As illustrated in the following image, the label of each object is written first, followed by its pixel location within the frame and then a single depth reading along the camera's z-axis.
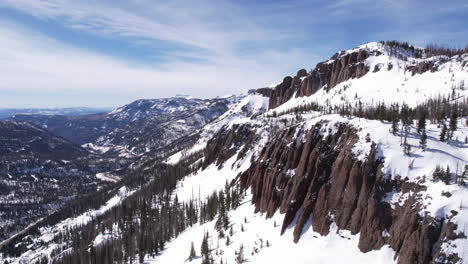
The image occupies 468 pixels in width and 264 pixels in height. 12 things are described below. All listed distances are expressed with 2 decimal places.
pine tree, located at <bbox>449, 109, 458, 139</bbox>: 62.92
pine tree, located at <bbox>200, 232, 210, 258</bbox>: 70.54
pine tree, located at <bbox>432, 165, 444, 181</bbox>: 47.17
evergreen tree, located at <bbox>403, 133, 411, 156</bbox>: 54.59
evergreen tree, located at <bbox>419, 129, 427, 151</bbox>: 55.34
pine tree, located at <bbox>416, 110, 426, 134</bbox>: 62.47
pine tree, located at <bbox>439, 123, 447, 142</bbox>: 60.12
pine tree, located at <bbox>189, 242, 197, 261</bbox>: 77.36
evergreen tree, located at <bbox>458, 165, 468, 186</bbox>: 44.91
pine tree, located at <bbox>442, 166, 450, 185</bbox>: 45.81
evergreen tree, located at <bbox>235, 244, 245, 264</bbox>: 61.59
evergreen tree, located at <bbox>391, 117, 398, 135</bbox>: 60.92
